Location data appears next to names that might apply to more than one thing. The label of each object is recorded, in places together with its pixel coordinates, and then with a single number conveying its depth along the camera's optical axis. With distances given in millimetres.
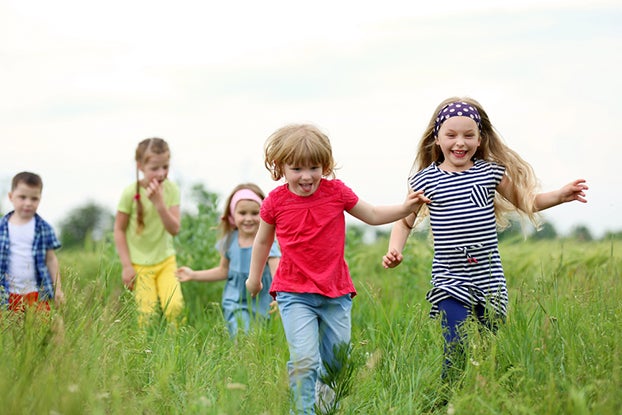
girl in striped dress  4648
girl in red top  4461
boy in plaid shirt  6641
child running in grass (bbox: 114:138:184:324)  7148
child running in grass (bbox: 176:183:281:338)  6703
